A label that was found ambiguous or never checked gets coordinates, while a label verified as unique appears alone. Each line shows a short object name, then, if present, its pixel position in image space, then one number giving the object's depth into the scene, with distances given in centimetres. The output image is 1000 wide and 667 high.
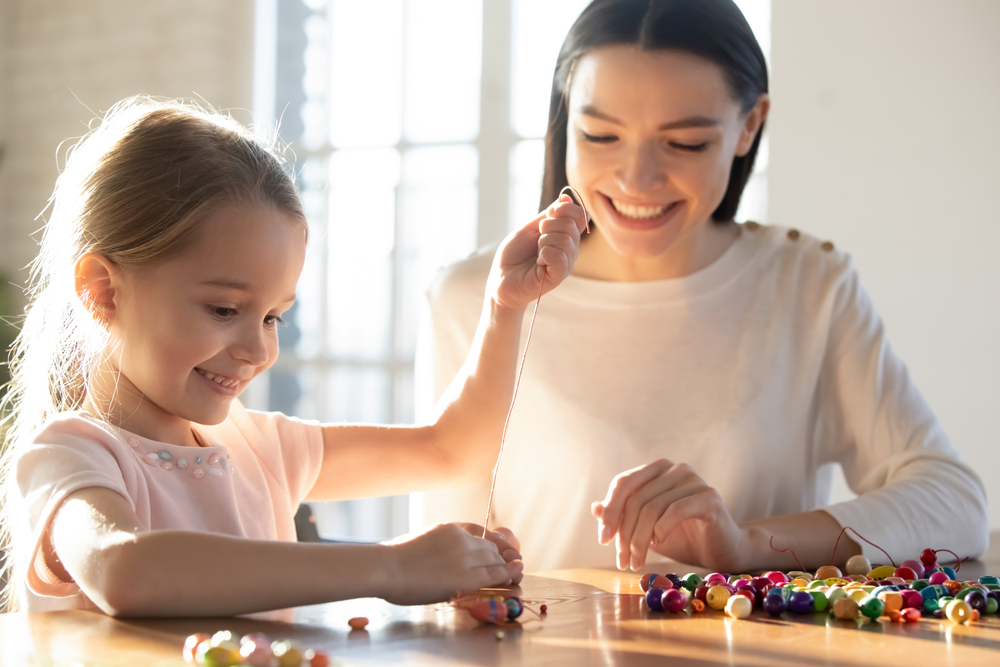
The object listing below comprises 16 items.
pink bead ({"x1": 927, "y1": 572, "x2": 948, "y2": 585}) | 89
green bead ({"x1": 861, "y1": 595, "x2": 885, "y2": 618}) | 75
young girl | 72
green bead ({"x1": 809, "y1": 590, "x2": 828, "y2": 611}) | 79
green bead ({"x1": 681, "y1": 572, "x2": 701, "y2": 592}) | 86
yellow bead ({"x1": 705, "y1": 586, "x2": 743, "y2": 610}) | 79
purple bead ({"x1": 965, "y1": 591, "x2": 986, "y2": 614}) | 79
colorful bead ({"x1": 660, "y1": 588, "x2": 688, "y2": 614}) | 78
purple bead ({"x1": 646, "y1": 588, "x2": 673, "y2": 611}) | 79
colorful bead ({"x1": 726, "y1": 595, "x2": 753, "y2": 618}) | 77
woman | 134
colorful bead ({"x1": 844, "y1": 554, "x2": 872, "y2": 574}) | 101
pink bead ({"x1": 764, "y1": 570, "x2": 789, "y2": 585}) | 88
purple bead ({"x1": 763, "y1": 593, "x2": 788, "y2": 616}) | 78
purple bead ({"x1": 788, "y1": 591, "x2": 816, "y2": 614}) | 78
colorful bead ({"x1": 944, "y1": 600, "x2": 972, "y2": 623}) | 75
